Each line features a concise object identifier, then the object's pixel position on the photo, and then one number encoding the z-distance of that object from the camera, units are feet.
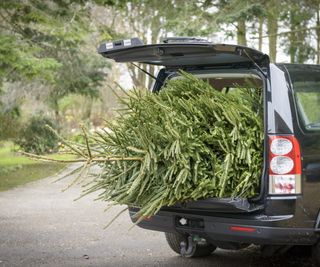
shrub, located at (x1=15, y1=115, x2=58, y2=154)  69.97
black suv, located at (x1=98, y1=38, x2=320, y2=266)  15.03
